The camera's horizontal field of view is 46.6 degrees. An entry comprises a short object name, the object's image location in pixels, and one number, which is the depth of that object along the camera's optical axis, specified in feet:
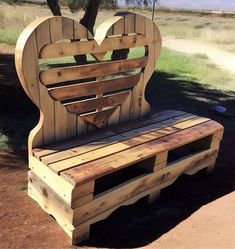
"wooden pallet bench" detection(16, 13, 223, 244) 7.24
